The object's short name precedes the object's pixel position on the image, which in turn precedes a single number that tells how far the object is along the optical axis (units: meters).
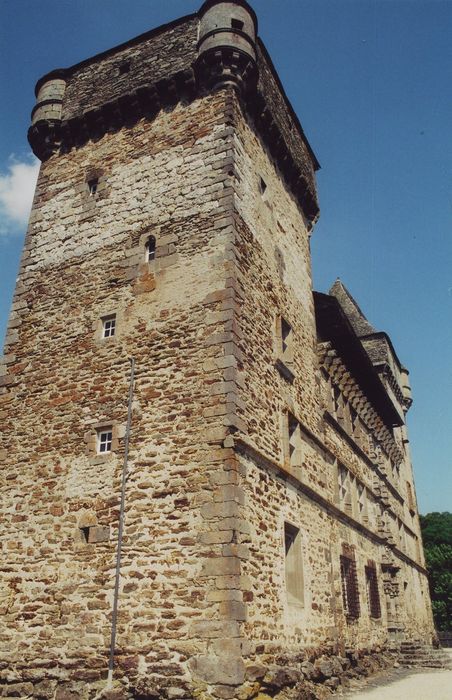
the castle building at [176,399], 7.76
